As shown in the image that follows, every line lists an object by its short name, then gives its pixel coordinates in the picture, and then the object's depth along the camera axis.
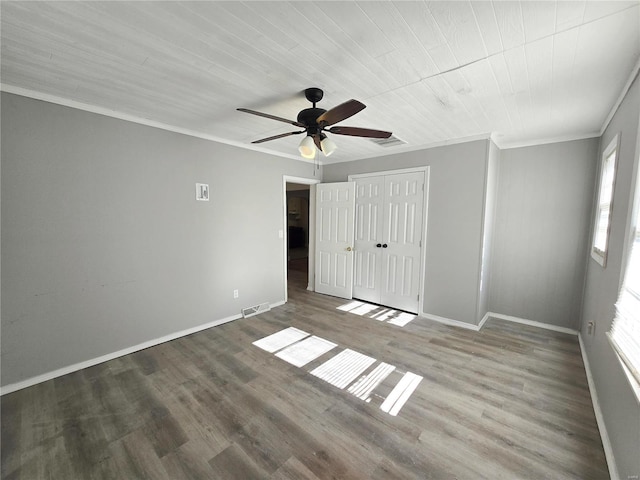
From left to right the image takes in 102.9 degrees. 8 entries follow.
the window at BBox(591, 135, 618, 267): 2.40
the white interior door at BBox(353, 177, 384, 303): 4.21
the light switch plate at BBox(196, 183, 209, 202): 3.24
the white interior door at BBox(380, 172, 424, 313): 3.80
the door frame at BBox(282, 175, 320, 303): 4.31
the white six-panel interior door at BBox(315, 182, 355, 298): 4.50
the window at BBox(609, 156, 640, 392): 1.32
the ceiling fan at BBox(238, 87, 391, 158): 1.89
